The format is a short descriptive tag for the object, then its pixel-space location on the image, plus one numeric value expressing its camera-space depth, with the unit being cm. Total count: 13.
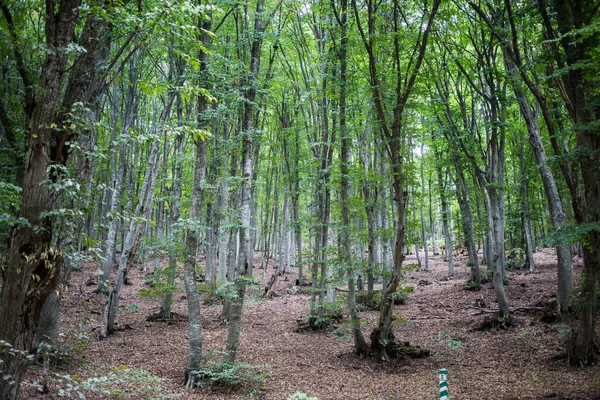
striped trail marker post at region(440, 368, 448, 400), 545
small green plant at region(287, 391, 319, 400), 570
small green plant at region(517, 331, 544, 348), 968
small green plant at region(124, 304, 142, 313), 1430
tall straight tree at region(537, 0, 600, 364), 689
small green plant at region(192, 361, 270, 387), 750
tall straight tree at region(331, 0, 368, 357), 953
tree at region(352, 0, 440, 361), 860
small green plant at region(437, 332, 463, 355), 1020
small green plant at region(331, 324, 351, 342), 984
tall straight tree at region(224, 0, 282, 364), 799
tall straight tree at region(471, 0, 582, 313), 970
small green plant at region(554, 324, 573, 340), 816
